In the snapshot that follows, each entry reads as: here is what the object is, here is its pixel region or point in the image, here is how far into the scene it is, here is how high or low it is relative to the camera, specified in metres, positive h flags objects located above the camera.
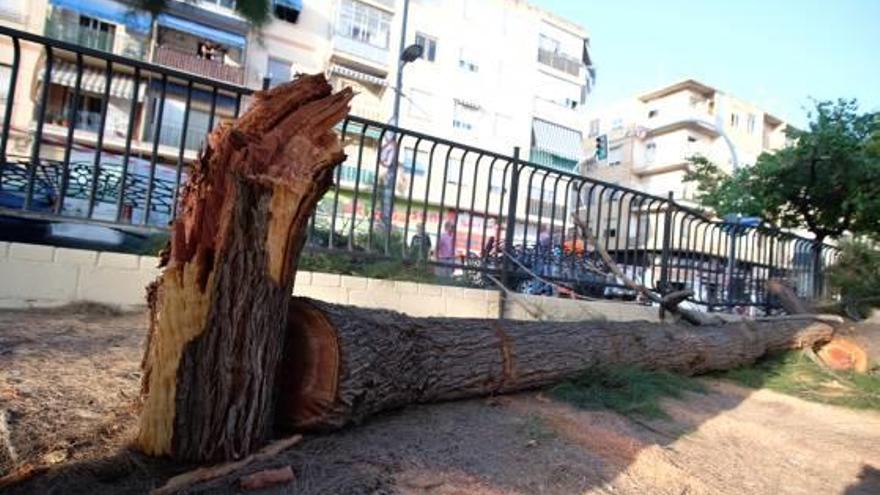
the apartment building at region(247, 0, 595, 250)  28.91 +11.47
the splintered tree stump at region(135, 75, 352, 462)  1.88 -0.06
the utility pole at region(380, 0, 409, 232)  4.49 +0.67
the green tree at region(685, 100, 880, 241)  9.01 +2.11
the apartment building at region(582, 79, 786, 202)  44.97 +13.26
